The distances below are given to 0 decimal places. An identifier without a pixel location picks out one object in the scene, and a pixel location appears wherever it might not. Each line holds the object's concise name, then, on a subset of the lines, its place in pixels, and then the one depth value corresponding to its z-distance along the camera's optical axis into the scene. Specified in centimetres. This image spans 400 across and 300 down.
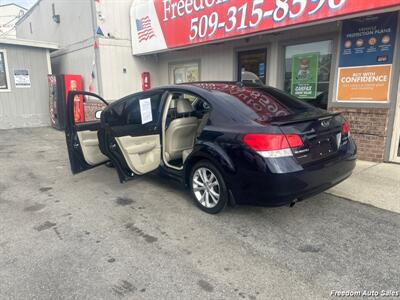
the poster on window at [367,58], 503
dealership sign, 491
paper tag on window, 410
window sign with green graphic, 639
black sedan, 287
